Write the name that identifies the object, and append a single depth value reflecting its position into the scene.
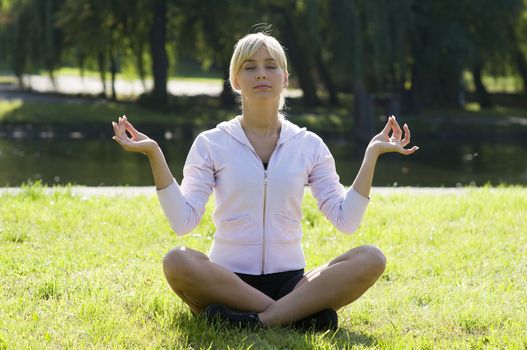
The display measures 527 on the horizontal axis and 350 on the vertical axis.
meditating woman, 3.62
